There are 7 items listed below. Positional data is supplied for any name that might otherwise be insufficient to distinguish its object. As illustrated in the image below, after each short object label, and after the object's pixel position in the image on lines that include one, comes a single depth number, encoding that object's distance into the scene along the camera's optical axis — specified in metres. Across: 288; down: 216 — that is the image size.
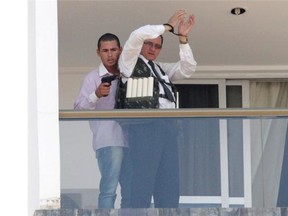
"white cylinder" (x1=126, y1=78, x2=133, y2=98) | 16.84
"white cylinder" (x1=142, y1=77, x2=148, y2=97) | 16.70
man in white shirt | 16.98
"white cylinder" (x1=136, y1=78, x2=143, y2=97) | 16.72
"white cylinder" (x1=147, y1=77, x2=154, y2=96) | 16.78
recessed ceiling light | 21.44
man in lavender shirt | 17.00
